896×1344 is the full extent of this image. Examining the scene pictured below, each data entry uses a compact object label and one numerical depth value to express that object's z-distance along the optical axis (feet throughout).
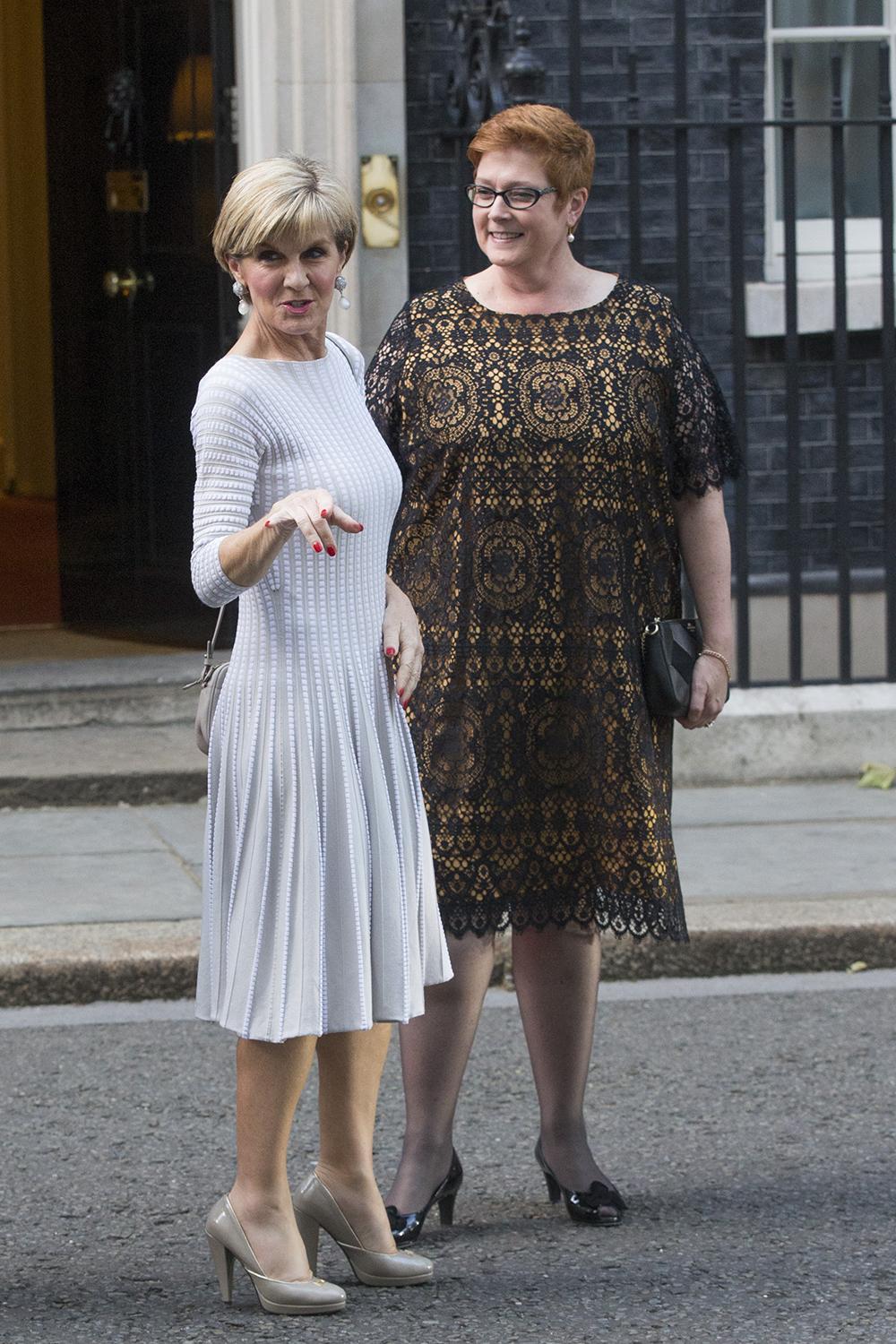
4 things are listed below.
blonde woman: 18.96
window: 50.06
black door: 47.02
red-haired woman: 22.03
